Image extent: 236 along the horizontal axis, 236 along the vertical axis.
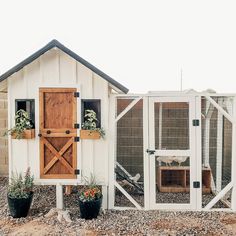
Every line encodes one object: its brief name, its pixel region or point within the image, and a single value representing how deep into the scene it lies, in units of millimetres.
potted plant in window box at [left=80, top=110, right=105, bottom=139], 5020
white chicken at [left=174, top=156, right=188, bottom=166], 5275
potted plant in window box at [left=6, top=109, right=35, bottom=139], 4988
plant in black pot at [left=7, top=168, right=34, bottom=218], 4852
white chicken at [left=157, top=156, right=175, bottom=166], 5332
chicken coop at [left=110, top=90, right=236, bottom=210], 5172
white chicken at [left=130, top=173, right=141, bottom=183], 5875
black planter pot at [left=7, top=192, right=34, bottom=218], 4840
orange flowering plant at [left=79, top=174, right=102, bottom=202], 4871
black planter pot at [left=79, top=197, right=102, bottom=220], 4786
